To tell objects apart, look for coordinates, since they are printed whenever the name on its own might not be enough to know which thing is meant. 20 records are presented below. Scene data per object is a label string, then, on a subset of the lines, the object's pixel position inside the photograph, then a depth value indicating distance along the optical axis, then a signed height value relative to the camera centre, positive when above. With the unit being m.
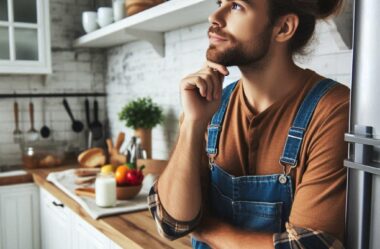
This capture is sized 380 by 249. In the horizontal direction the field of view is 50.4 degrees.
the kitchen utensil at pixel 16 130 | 3.04 -0.27
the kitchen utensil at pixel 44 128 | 3.17 -0.26
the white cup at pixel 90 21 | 2.87 +0.52
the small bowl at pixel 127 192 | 1.92 -0.47
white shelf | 1.84 +0.39
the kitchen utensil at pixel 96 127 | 3.33 -0.27
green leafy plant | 2.52 -0.13
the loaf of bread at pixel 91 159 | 2.73 -0.44
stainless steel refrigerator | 0.72 -0.07
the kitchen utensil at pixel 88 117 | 3.31 -0.19
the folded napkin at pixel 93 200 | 1.78 -0.51
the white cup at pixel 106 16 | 2.64 +0.51
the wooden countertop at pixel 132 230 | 1.44 -0.53
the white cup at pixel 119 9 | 2.46 +0.52
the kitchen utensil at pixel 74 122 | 3.24 -0.23
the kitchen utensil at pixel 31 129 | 3.10 -0.27
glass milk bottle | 1.81 -0.44
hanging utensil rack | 3.03 -0.01
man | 0.90 -0.13
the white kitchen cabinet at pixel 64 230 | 1.78 -0.70
